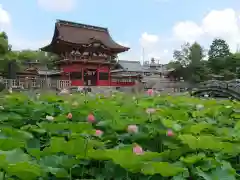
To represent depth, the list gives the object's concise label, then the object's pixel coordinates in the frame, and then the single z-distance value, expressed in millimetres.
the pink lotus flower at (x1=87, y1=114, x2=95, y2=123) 2262
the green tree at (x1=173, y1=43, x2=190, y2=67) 51501
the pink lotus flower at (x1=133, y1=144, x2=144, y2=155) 1368
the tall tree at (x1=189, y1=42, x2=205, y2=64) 49685
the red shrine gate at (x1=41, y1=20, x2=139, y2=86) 37475
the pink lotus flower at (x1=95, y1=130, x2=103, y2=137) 1807
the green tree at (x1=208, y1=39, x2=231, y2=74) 56448
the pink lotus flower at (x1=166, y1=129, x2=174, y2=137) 1789
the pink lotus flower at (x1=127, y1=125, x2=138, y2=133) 1886
